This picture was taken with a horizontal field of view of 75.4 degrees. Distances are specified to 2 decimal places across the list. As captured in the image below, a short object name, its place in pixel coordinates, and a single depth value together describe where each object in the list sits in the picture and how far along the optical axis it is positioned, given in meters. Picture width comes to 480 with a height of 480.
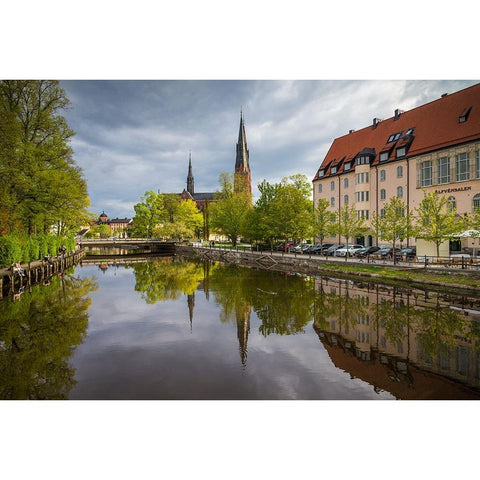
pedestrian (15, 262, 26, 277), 16.65
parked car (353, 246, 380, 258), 27.14
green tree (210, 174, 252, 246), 43.88
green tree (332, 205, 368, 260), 26.89
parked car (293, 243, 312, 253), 33.01
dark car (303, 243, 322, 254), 32.12
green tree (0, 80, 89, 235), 17.56
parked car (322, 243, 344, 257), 30.10
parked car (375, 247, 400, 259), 23.59
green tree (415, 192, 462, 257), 17.72
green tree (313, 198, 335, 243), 29.03
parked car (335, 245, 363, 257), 27.76
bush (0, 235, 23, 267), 16.52
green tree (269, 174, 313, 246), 31.08
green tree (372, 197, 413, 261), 21.34
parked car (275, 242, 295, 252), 35.53
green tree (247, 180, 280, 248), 33.72
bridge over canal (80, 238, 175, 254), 52.22
